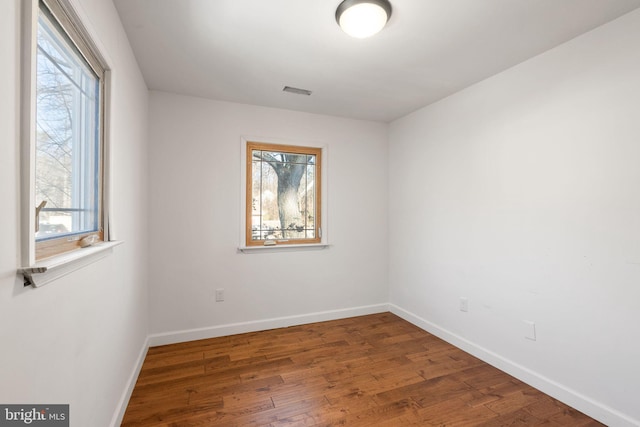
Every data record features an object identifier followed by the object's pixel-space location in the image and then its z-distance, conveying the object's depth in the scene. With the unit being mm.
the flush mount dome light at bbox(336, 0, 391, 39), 1602
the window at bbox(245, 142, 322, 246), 3238
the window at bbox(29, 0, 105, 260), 987
